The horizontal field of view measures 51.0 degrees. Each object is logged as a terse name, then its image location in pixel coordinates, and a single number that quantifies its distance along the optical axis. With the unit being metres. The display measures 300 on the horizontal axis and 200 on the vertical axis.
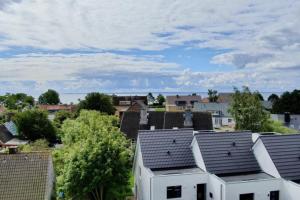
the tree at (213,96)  129.12
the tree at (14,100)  132.36
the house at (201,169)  24.12
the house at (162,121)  50.25
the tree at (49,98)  156.12
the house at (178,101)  109.94
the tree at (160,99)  153.27
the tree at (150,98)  161.68
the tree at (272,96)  137.31
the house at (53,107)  119.19
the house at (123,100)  103.21
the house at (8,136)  57.68
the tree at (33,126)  59.47
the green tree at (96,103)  74.38
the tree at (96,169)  24.62
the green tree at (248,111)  45.31
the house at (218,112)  84.69
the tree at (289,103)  85.81
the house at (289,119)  66.71
